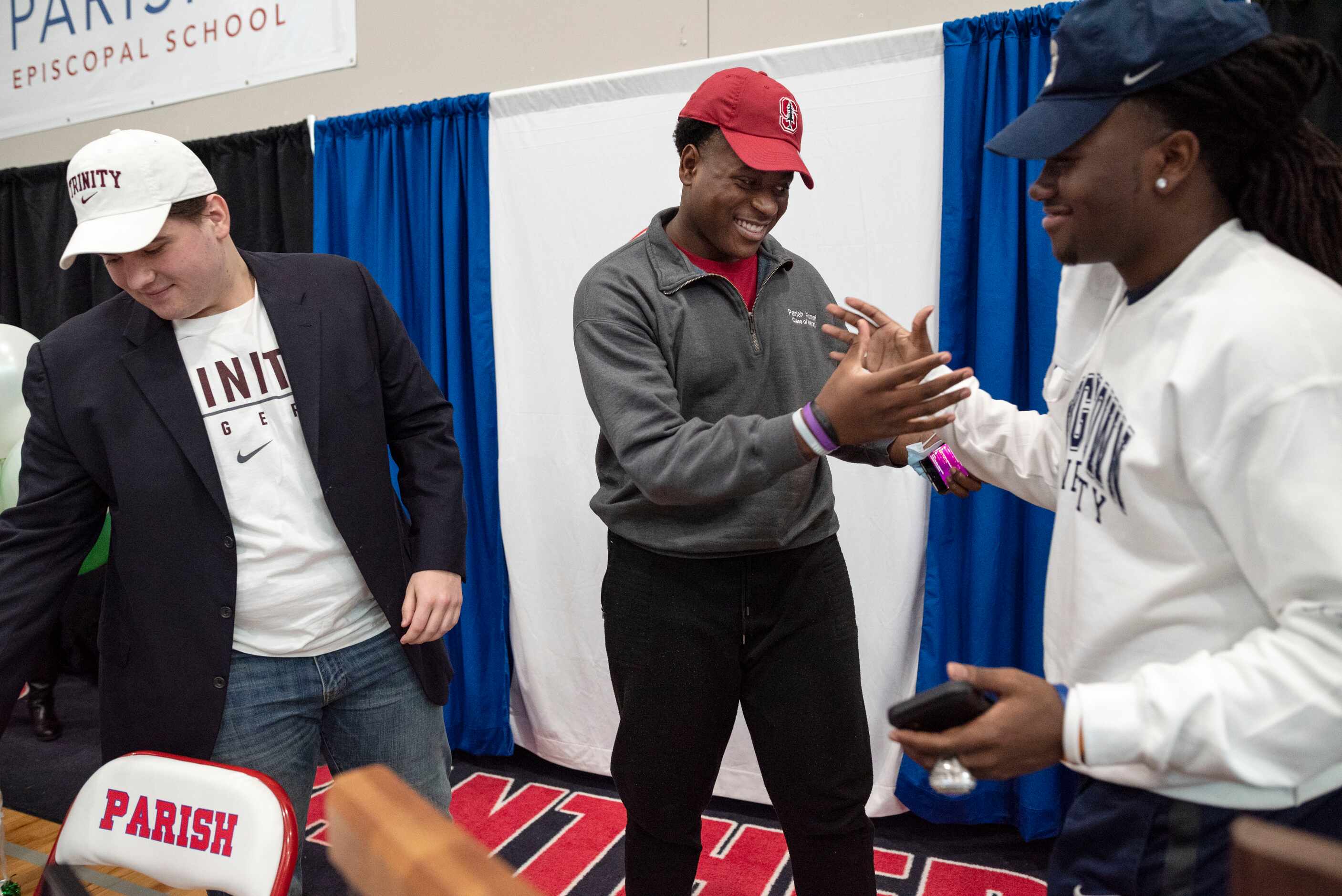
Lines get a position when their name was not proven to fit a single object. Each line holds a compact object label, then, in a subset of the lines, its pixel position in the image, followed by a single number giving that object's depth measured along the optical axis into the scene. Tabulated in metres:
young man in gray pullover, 1.47
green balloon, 2.65
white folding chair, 1.19
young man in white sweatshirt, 0.76
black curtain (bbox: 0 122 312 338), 3.46
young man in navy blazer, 1.49
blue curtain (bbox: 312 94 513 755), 3.08
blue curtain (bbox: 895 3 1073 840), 2.38
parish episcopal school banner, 3.53
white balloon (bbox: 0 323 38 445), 2.81
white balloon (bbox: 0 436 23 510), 2.64
